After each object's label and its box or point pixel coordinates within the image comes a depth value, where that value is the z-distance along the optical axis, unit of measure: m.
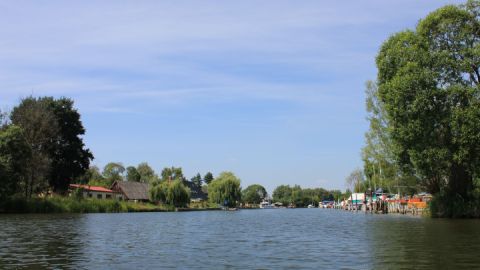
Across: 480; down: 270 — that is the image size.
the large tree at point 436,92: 43.28
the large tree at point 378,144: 64.44
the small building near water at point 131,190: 123.69
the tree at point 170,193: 108.25
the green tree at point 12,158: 62.19
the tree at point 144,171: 190.44
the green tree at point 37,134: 72.00
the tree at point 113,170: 180.62
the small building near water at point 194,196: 191.52
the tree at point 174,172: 185.75
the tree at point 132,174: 175.12
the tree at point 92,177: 133.09
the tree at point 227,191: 132.38
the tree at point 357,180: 160.44
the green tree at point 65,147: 82.19
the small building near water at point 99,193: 110.38
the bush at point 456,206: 47.59
